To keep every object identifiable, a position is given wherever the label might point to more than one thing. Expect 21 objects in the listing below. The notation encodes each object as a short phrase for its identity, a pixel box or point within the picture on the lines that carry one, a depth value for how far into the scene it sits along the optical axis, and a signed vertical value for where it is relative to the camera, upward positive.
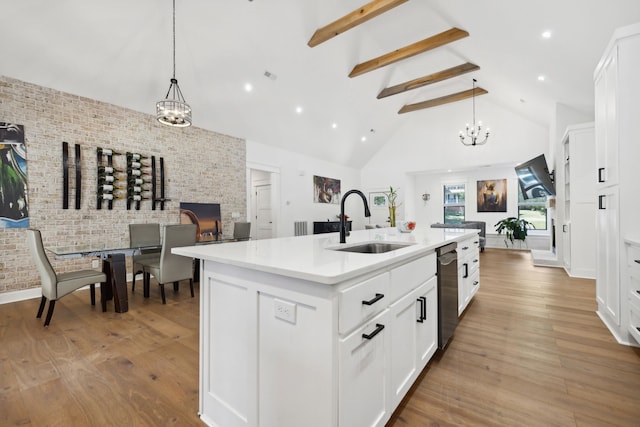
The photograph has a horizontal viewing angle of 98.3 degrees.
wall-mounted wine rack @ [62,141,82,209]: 3.98 +0.58
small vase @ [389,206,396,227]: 2.99 -0.01
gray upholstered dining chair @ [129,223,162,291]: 3.81 -0.34
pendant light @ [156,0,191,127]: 3.29 +1.26
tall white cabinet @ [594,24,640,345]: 2.10 +0.39
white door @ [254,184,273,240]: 7.62 +0.08
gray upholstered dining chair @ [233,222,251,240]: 5.02 -0.26
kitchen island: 1.00 -0.51
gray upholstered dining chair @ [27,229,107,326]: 2.67 -0.63
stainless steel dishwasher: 1.96 -0.58
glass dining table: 2.96 -0.54
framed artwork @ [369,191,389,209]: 10.16 +0.57
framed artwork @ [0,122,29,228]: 3.53 +0.51
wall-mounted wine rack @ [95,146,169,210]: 4.33 +0.61
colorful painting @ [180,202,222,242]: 5.37 -0.02
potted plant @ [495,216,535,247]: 7.97 -0.38
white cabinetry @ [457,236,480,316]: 2.57 -0.57
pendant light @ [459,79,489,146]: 8.02 +2.43
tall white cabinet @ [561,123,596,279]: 4.47 +0.24
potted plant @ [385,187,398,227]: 2.99 +0.00
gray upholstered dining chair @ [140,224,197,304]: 3.28 -0.56
